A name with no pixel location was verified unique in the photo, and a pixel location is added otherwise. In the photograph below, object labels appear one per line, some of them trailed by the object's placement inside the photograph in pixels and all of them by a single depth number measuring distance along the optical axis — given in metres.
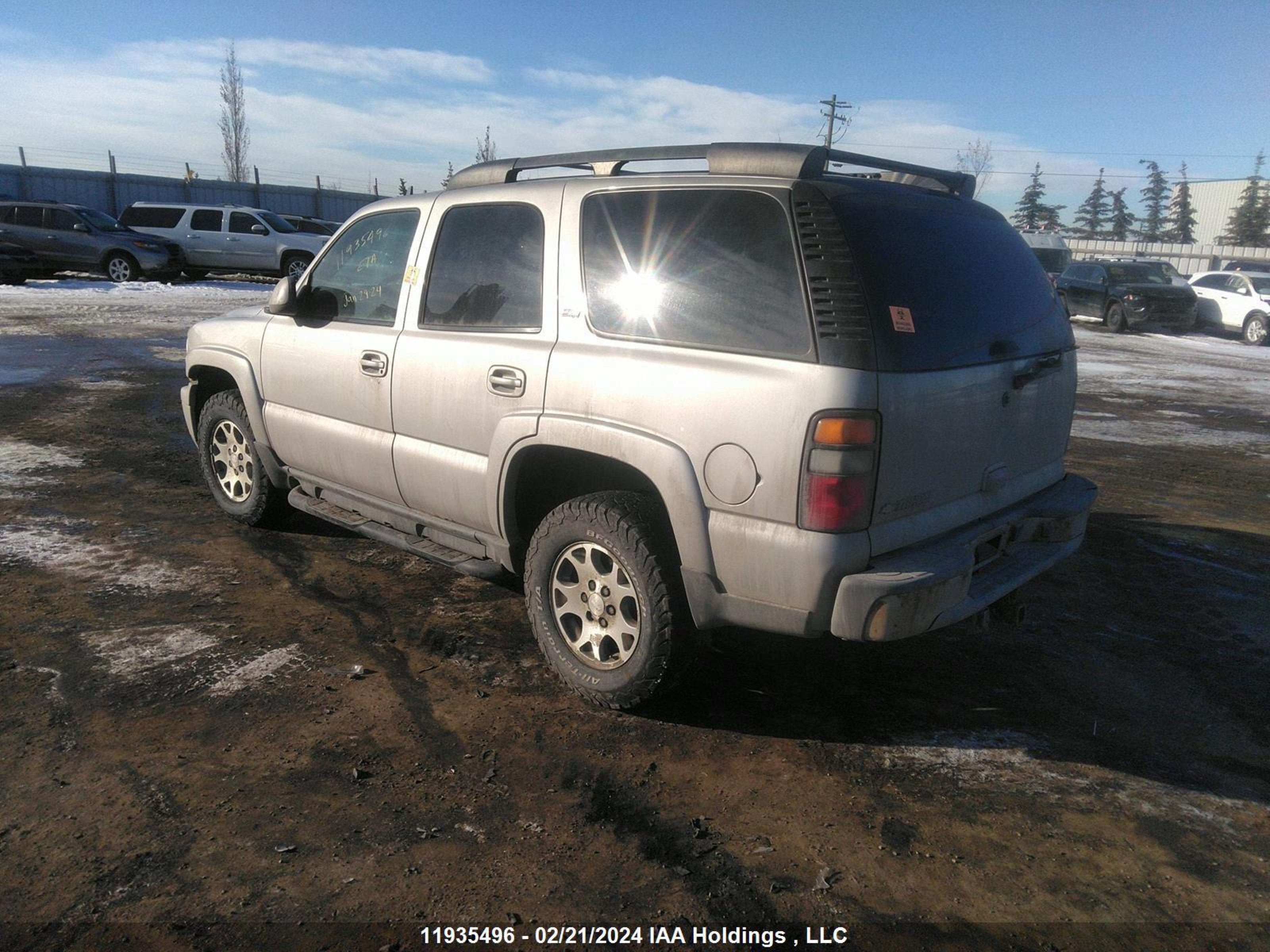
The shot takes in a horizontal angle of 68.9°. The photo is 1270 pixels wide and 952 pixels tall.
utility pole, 52.62
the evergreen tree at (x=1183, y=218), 83.19
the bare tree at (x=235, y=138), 58.94
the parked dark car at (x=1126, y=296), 21.70
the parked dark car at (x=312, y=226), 24.34
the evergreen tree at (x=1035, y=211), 85.88
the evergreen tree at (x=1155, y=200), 89.75
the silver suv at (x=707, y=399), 2.88
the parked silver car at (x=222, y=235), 22.44
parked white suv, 21.30
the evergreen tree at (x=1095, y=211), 90.75
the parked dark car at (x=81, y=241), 19.95
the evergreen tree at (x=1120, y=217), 89.38
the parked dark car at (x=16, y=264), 19.39
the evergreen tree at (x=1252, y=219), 71.50
